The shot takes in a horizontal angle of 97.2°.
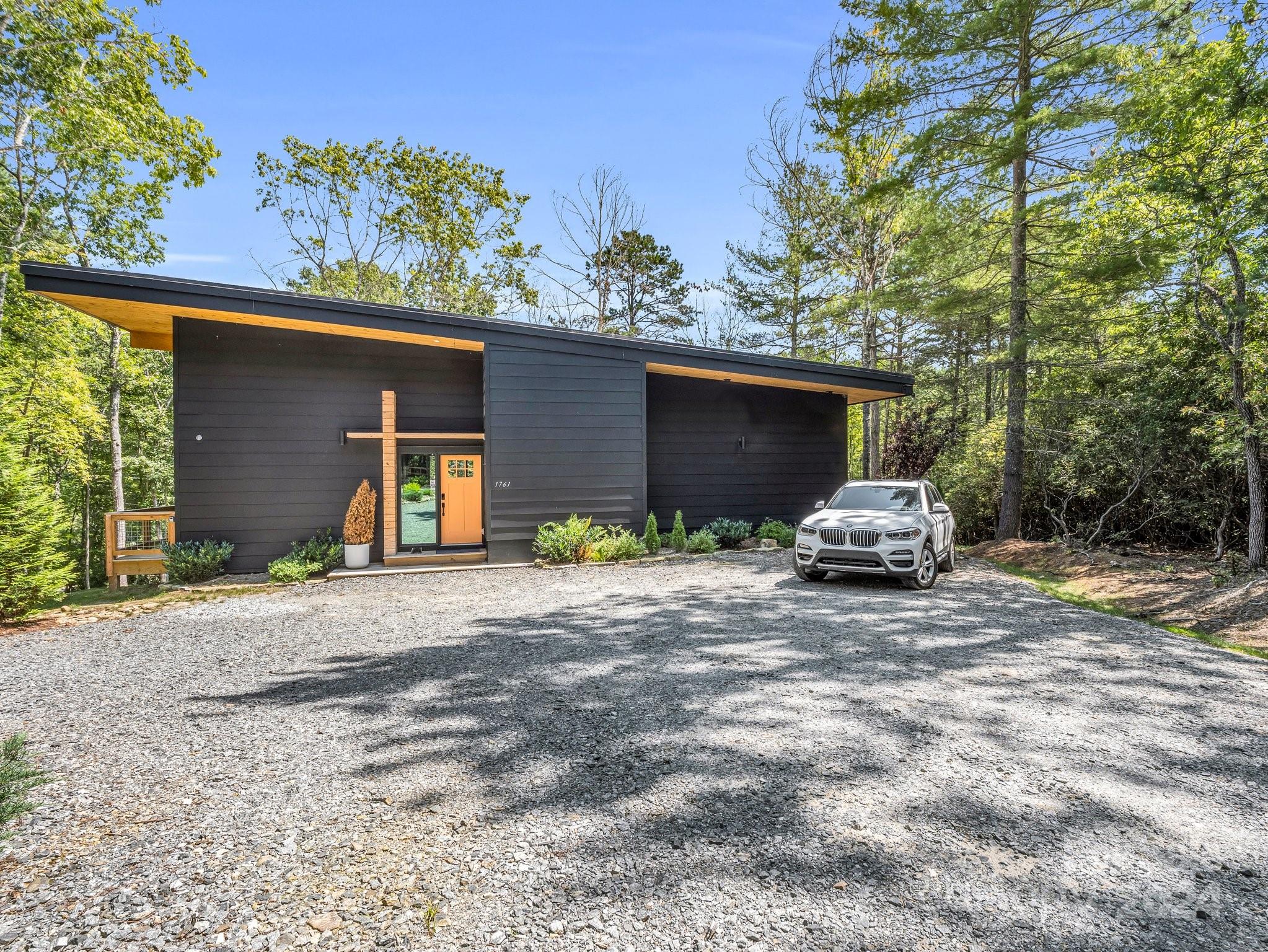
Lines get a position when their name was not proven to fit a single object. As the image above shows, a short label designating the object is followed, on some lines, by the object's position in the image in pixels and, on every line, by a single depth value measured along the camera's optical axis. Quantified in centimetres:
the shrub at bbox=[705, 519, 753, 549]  1141
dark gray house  873
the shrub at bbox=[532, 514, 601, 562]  934
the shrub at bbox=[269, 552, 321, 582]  814
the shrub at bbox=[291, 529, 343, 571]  897
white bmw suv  713
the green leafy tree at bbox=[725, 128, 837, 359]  1524
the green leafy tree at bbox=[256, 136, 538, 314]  1883
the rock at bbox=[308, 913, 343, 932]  178
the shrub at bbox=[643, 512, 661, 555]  1012
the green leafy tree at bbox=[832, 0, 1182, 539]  864
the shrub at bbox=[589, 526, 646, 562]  948
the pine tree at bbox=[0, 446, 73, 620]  584
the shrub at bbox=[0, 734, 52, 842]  230
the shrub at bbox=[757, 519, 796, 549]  1165
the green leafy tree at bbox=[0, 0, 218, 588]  1121
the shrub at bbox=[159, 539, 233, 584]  827
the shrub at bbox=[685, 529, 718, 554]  1070
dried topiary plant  908
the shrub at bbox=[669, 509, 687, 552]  1076
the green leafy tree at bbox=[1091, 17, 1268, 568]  598
